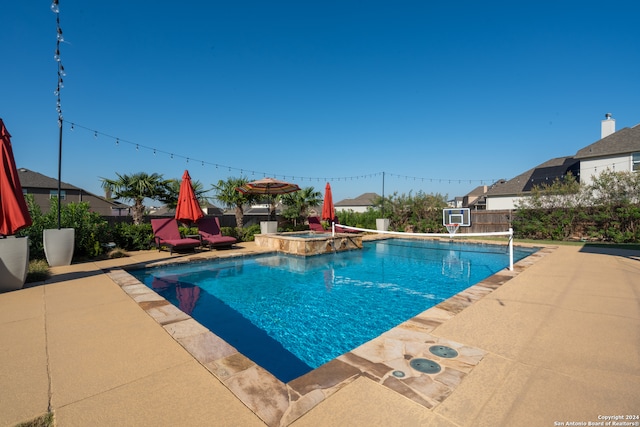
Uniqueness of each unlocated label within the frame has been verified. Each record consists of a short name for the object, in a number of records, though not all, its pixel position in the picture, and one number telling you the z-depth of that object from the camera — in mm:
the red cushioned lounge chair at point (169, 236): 8570
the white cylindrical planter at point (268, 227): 11852
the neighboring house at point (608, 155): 15422
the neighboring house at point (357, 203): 49953
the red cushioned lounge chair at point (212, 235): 9459
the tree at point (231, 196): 15168
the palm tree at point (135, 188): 13695
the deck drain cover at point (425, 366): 2238
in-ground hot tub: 9617
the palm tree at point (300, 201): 17031
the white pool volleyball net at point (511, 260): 5992
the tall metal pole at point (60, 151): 6881
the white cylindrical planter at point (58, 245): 6582
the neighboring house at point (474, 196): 36625
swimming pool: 3740
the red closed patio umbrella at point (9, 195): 4633
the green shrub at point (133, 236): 9391
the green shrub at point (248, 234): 12959
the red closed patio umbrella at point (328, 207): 12828
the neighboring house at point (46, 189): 26031
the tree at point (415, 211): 16016
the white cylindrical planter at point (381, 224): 15820
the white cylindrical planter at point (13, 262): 4559
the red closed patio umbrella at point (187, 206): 9156
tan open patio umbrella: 11250
